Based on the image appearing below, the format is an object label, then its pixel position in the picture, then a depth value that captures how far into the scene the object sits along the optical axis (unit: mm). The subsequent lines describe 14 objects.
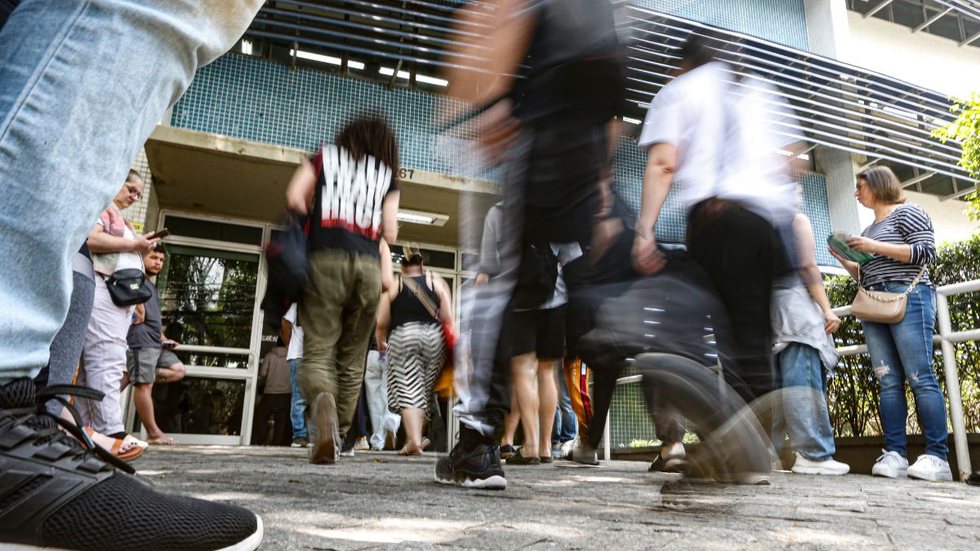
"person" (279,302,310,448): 7395
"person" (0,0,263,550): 891
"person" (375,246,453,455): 5266
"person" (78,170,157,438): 3648
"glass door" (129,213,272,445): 9023
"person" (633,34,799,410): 2336
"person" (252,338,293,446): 8891
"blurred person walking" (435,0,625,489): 2193
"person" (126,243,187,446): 5199
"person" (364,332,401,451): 7738
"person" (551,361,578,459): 6160
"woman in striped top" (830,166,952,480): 3914
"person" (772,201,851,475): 4406
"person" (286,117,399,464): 3613
